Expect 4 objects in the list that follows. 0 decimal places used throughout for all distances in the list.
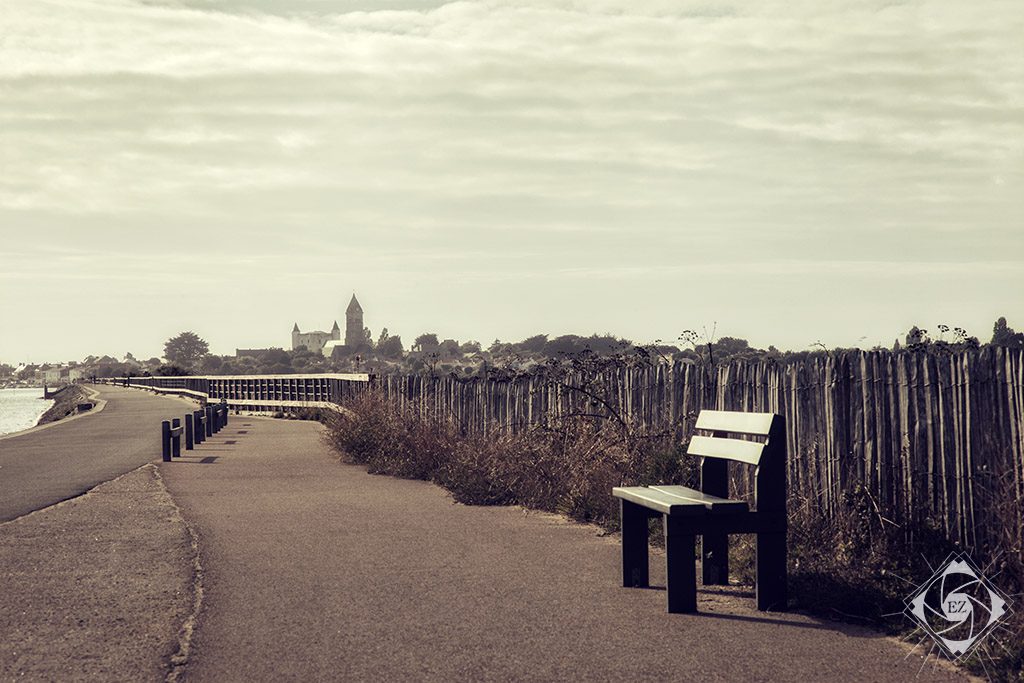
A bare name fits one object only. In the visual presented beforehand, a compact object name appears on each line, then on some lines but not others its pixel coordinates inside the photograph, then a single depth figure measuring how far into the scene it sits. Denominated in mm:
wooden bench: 7348
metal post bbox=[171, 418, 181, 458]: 22100
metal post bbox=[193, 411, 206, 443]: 26125
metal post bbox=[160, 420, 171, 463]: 21078
